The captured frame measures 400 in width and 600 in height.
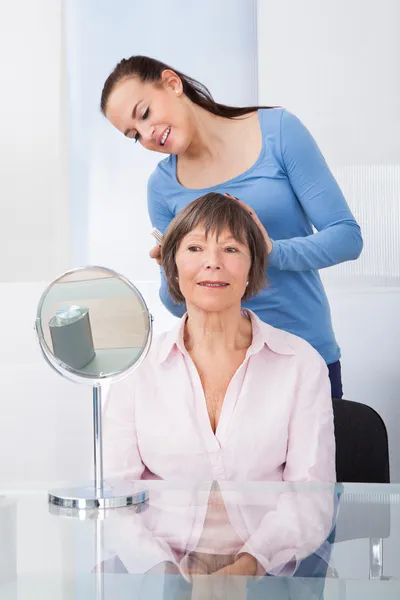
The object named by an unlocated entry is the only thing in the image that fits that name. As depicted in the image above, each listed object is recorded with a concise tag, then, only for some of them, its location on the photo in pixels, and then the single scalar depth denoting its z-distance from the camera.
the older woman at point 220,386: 2.20
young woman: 2.79
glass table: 1.45
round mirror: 1.84
